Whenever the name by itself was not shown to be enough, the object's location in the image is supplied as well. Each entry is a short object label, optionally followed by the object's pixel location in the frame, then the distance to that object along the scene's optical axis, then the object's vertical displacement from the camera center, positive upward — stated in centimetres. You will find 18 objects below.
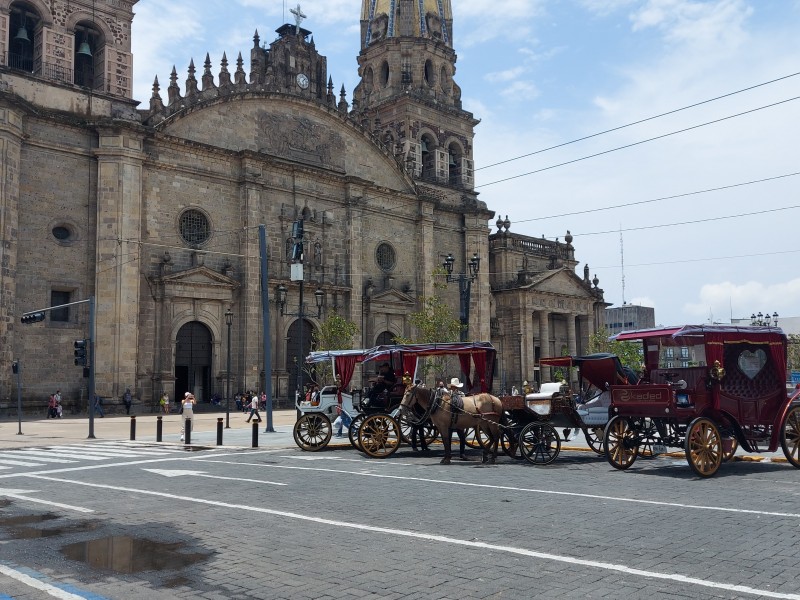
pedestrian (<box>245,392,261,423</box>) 2688 -119
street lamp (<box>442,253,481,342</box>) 2698 +318
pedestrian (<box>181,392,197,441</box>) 2144 -105
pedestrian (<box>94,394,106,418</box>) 3278 -136
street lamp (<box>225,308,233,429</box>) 3481 +253
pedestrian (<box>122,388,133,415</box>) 3322 -112
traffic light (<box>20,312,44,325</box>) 2669 +201
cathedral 3334 +881
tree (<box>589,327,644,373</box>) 5399 +148
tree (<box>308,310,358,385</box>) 3850 +182
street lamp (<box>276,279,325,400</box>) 3222 +330
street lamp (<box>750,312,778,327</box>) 6625 +438
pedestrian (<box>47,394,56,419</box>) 3175 -138
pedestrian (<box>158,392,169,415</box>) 3434 -137
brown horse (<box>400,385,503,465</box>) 1540 -86
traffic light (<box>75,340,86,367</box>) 2432 +66
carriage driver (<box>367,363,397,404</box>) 1750 -25
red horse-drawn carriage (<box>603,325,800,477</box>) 1316 -60
